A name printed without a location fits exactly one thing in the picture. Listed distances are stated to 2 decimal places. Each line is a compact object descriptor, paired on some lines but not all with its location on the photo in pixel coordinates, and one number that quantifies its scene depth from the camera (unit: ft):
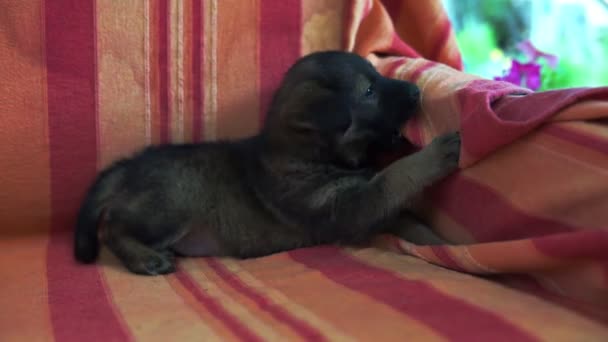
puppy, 2.59
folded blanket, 2.11
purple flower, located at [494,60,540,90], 3.37
